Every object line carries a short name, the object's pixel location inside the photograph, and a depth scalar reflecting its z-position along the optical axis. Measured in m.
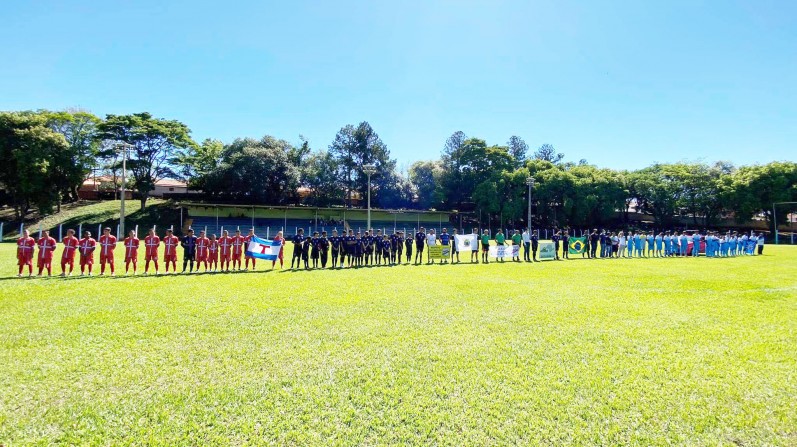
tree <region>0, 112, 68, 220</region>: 34.88
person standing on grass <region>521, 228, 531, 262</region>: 21.92
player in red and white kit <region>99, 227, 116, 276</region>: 13.38
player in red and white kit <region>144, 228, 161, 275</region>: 13.91
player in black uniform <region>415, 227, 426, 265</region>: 19.91
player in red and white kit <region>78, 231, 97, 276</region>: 13.10
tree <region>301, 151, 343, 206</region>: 52.34
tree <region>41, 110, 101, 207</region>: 37.66
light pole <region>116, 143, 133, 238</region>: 31.82
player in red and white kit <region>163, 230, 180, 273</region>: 14.08
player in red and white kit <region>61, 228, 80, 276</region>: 12.88
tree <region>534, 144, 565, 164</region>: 82.38
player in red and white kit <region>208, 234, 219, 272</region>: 14.98
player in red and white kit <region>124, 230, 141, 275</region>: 13.57
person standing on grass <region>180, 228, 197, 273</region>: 14.64
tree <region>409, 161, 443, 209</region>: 56.25
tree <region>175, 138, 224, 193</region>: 45.11
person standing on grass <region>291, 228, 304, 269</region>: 16.61
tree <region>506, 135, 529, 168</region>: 74.94
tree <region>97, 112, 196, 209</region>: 40.66
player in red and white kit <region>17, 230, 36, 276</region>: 12.59
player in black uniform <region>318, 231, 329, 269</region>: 17.19
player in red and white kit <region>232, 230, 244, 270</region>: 15.36
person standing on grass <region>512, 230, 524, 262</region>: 23.17
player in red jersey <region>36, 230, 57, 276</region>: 12.87
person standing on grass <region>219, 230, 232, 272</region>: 15.20
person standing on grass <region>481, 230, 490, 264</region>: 20.34
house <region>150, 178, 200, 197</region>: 59.56
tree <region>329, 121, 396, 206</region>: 54.22
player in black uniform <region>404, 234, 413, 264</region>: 19.75
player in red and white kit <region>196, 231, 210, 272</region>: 14.79
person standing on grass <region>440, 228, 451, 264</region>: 20.48
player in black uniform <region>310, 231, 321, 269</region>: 16.98
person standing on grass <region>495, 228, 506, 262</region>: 21.42
